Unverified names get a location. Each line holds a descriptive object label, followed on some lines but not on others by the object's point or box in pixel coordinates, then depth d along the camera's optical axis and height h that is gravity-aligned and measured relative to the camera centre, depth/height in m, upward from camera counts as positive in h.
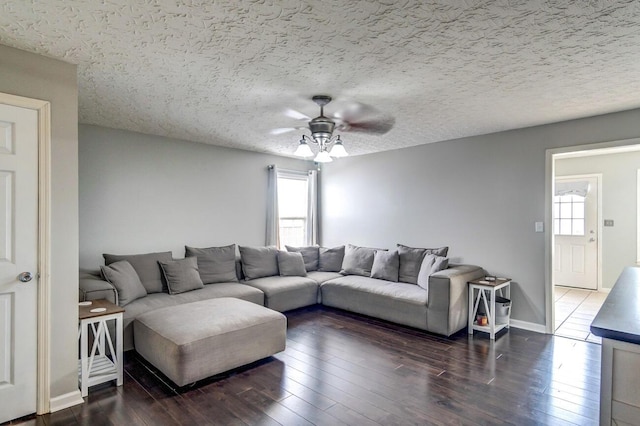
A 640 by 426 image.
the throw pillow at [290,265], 5.21 -0.84
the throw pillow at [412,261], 4.68 -0.70
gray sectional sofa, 3.69 -0.94
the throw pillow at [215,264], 4.60 -0.75
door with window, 5.97 -0.37
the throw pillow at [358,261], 5.26 -0.79
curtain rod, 5.85 +0.73
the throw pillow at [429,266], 4.27 -0.70
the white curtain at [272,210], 5.81 +0.00
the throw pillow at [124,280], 3.53 -0.76
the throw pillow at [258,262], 5.01 -0.78
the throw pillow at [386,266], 4.85 -0.80
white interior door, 2.22 -0.34
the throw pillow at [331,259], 5.77 -0.82
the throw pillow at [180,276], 4.09 -0.82
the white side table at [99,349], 2.58 -1.13
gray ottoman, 2.70 -1.09
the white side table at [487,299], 3.86 -1.05
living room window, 5.84 +0.04
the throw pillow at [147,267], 3.98 -0.69
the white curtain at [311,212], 6.47 -0.03
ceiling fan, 3.26 +1.01
